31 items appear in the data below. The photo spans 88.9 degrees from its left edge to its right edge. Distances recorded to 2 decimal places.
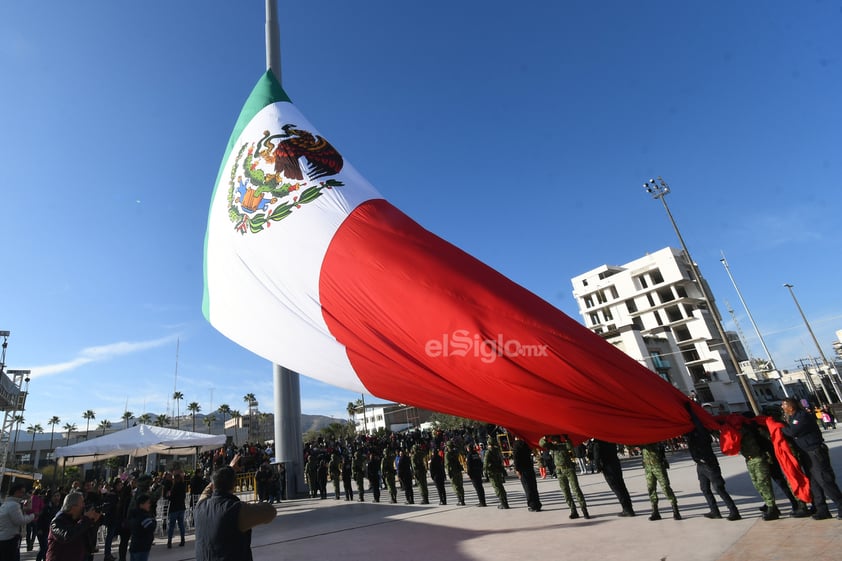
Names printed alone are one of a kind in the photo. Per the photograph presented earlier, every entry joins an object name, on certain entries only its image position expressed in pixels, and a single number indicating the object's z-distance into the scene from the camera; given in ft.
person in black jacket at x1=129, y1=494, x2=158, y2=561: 19.44
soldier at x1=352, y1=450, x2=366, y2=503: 44.58
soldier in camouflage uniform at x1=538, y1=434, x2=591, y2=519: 23.94
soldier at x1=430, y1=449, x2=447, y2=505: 34.94
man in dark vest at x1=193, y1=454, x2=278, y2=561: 10.42
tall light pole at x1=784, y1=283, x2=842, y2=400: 139.46
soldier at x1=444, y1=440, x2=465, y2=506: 33.04
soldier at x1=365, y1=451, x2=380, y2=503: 41.91
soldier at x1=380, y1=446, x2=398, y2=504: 40.57
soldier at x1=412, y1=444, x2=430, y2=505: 36.04
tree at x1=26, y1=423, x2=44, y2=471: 327.49
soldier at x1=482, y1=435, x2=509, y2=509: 29.27
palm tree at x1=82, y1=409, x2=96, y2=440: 333.70
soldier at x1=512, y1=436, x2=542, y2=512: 27.48
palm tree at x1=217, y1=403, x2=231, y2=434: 309.22
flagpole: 47.16
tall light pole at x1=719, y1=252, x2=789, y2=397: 158.29
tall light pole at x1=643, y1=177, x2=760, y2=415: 74.73
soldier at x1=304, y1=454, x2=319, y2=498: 51.90
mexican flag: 15.61
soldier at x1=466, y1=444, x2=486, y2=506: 31.83
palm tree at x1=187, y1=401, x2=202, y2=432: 346.54
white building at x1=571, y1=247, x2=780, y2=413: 162.50
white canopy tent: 44.37
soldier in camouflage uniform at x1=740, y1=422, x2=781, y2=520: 19.06
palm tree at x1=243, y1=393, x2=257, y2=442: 310.57
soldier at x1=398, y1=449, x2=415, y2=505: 37.60
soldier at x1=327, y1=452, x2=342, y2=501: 48.62
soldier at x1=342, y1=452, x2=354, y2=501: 46.29
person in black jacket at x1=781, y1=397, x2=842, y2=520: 17.99
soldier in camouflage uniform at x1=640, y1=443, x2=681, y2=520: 21.08
